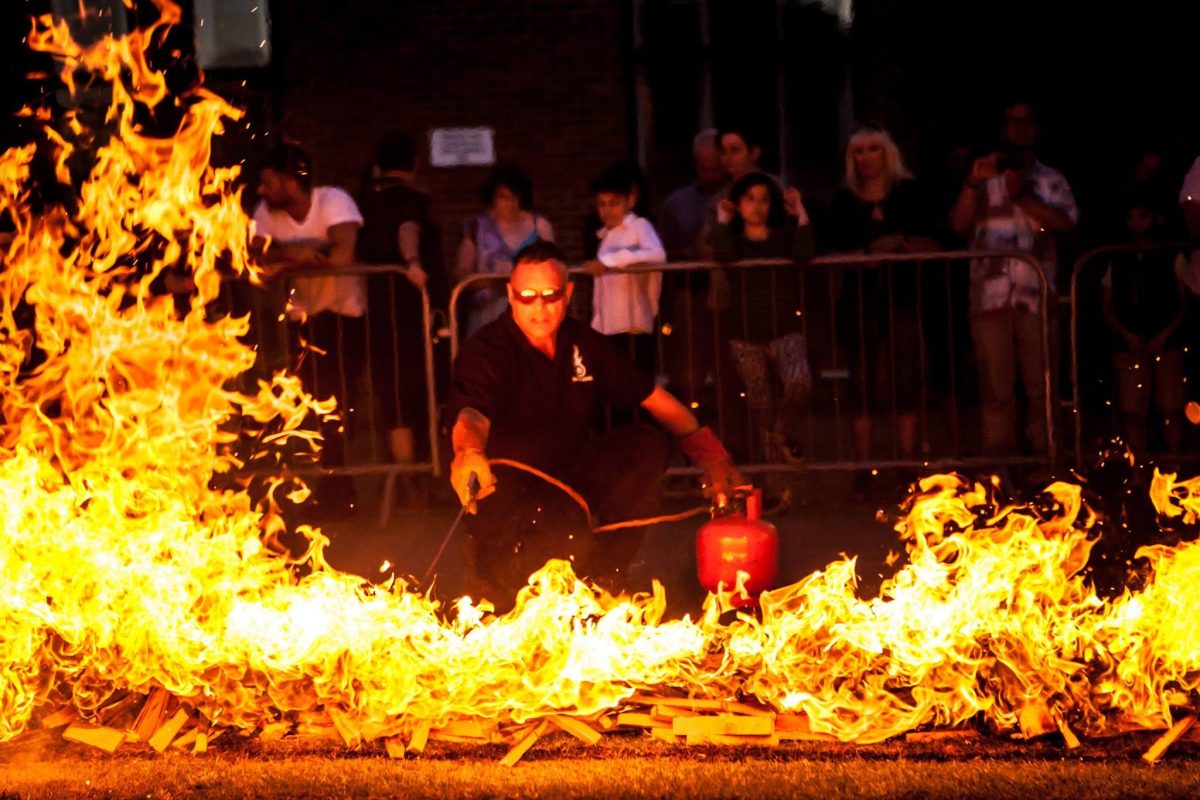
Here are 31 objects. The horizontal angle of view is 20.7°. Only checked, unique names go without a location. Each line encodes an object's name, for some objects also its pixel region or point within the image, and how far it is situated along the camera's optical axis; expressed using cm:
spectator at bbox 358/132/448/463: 1840
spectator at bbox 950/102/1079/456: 1768
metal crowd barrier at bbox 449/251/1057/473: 1743
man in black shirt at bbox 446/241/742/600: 1321
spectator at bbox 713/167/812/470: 1739
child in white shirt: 1792
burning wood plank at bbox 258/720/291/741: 1031
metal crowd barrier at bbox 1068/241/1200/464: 1724
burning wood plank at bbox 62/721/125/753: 1022
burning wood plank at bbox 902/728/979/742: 994
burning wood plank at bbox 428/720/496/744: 1019
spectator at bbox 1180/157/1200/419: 1749
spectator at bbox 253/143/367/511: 1765
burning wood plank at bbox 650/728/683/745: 1009
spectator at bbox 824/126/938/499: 1789
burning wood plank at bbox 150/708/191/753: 1019
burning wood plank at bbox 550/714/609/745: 1012
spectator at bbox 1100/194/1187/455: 1816
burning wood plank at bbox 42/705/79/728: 1051
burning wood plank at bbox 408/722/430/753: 1003
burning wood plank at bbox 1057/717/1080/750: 972
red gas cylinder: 1362
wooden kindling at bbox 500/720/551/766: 984
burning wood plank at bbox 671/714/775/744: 1007
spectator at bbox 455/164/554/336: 1859
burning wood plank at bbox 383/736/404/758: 997
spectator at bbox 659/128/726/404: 1806
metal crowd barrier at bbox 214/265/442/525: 1780
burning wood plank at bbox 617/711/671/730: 1028
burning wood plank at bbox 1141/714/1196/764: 950
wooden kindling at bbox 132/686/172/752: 1033
